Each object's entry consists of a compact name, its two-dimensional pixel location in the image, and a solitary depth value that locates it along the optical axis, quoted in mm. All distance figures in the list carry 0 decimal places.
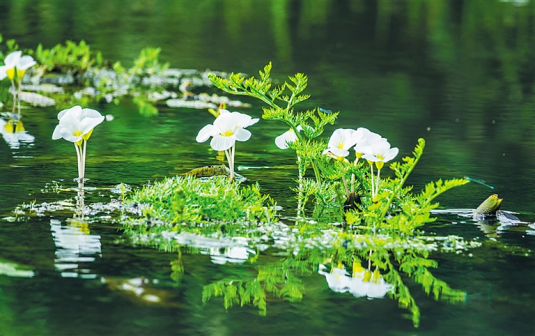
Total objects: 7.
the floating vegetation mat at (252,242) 8953
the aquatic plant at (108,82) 23000
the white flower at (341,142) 11117
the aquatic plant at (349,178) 10695
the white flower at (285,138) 12383
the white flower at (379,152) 10781
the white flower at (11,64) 16269
